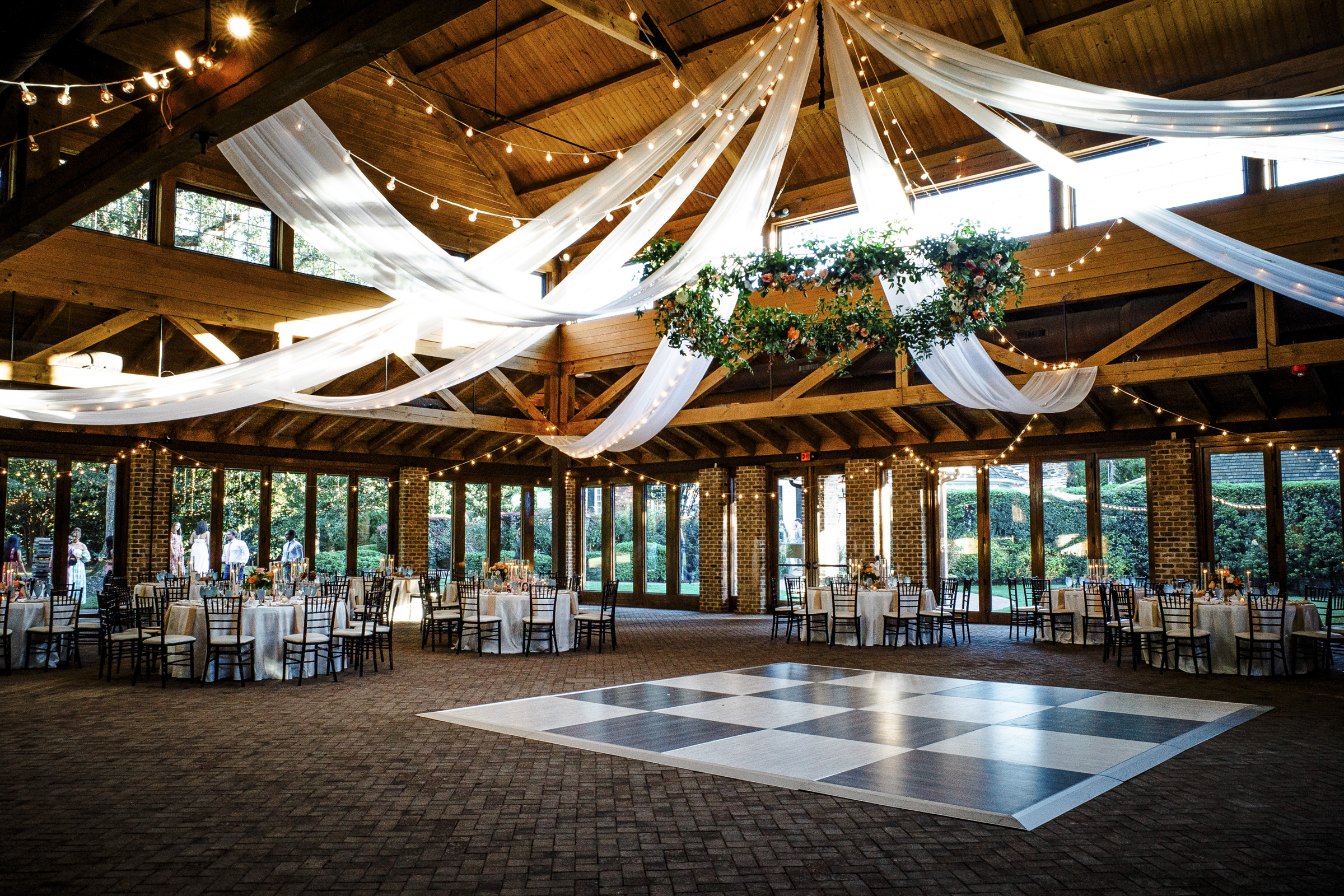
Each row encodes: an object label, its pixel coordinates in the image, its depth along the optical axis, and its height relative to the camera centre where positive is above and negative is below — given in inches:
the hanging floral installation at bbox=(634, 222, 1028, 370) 237.3 +56.1
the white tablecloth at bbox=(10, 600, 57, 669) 370.9 -40.2
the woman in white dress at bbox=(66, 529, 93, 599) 526.3 -24.0
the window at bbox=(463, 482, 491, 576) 738.8 -10.5
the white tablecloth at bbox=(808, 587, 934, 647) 462.3 -50.1
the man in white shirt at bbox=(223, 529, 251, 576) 592.1 -22.5
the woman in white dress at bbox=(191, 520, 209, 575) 589.3 -19.5
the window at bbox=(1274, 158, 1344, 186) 370.6 +131.0
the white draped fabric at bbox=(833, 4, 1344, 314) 238.7 +77.2
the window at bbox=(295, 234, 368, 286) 479.2 +129.1
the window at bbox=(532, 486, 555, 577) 773.9 -16.7
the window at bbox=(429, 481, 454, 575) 716.7 -8.7
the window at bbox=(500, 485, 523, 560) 761.6 -7.6
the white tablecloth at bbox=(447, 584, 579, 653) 429.1 -46.8
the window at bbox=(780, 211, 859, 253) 502.9 +154.8
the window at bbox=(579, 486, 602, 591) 761.5 -18.9
